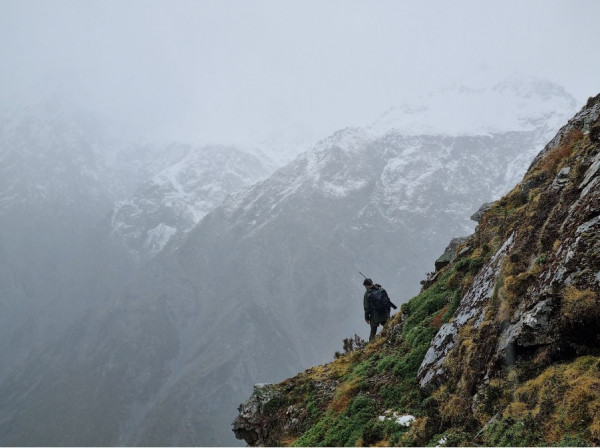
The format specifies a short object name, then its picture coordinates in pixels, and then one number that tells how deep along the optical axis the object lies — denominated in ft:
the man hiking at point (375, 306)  75.20
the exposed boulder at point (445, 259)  76.84
